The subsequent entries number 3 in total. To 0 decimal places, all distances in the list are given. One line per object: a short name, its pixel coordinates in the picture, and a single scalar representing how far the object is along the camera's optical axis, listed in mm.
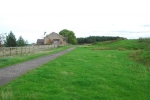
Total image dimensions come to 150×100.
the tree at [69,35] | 77081
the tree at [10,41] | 40303
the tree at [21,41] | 49899
